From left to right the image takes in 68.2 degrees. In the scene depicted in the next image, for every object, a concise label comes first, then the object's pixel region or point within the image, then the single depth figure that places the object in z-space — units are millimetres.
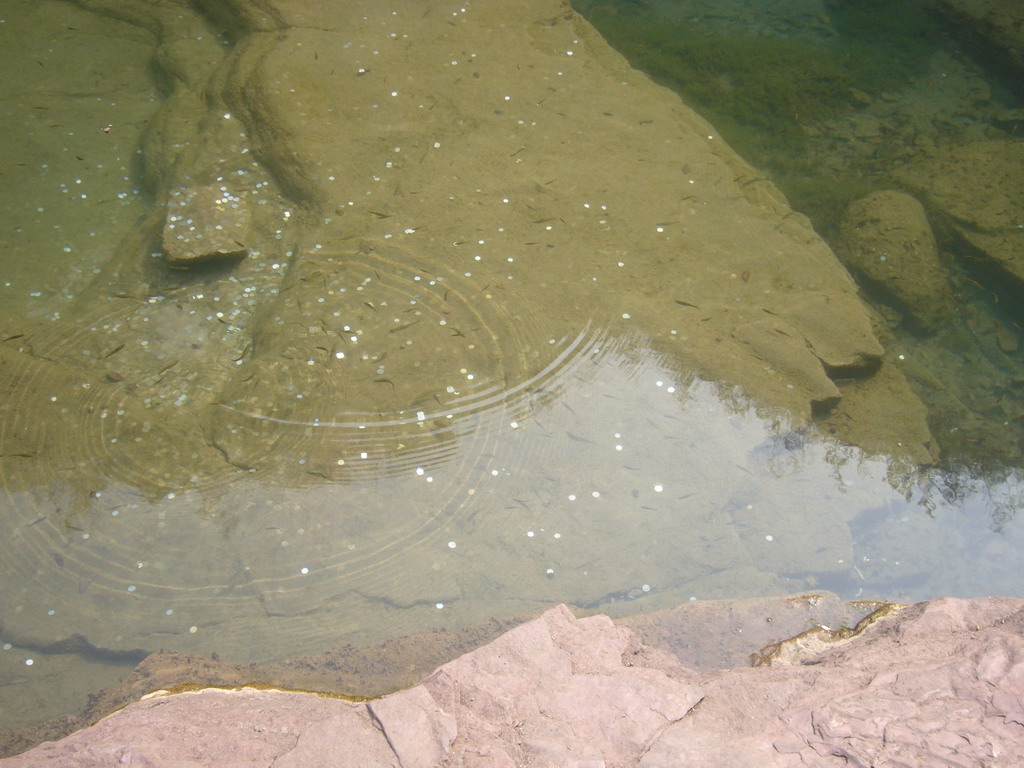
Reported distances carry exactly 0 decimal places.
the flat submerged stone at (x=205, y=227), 3812
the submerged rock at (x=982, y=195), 4910
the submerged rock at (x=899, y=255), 4641
